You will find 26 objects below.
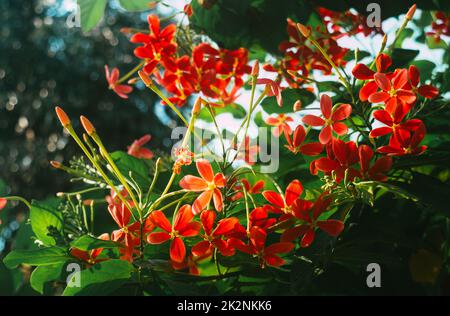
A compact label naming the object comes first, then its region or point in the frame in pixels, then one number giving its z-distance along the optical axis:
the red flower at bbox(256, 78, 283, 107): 0.66
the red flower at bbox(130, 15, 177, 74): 0.88
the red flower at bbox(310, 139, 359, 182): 0.60
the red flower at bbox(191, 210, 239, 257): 0.58
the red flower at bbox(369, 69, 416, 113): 0.62
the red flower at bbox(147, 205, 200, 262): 0.59
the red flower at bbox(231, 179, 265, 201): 0.69
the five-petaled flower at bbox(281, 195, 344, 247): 0.59
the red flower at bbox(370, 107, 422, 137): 0.62
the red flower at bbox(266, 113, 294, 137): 0.79
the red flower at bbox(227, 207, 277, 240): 0.60
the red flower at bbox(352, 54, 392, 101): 0.65
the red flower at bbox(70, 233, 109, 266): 0.64
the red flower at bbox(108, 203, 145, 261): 0.60
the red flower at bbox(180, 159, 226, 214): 0.58
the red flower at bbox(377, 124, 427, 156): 0.62
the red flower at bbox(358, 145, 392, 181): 0.60
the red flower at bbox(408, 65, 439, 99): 0.65
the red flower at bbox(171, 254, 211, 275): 0.72
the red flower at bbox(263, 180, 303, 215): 0.62
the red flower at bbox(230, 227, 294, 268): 0.59
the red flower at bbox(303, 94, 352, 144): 0.65
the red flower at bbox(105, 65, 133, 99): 0.98
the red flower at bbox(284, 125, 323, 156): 0.66
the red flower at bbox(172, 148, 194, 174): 0.61
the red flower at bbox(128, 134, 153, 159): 0.87
